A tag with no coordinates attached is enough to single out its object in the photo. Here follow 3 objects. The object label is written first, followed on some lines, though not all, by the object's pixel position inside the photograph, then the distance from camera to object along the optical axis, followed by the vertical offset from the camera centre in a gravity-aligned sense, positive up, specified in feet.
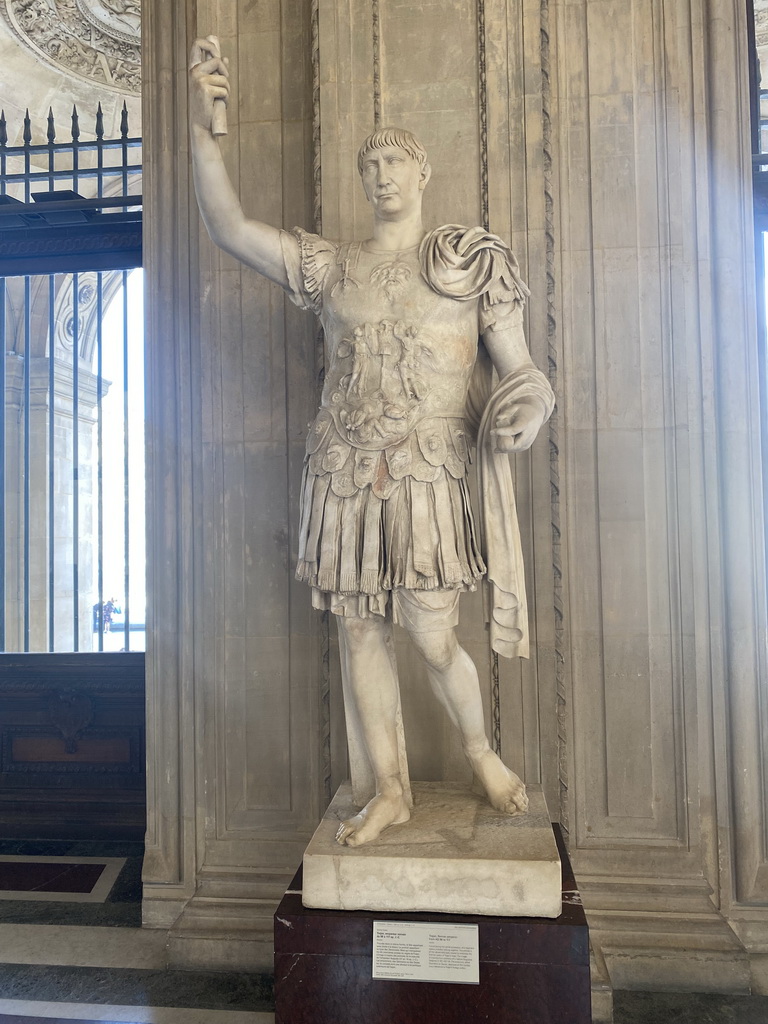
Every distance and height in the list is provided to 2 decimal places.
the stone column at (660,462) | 11.66 +0.92
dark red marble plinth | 7.89 -4.09
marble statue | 8.91 +1.05
